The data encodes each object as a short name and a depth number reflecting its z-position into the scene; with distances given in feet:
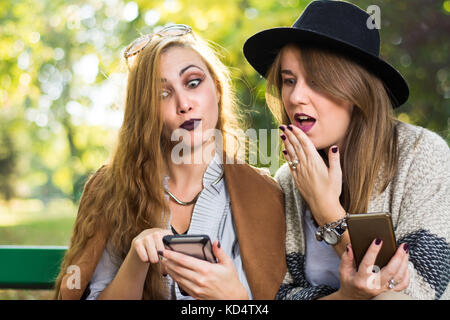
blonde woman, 7.34
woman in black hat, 6.38
